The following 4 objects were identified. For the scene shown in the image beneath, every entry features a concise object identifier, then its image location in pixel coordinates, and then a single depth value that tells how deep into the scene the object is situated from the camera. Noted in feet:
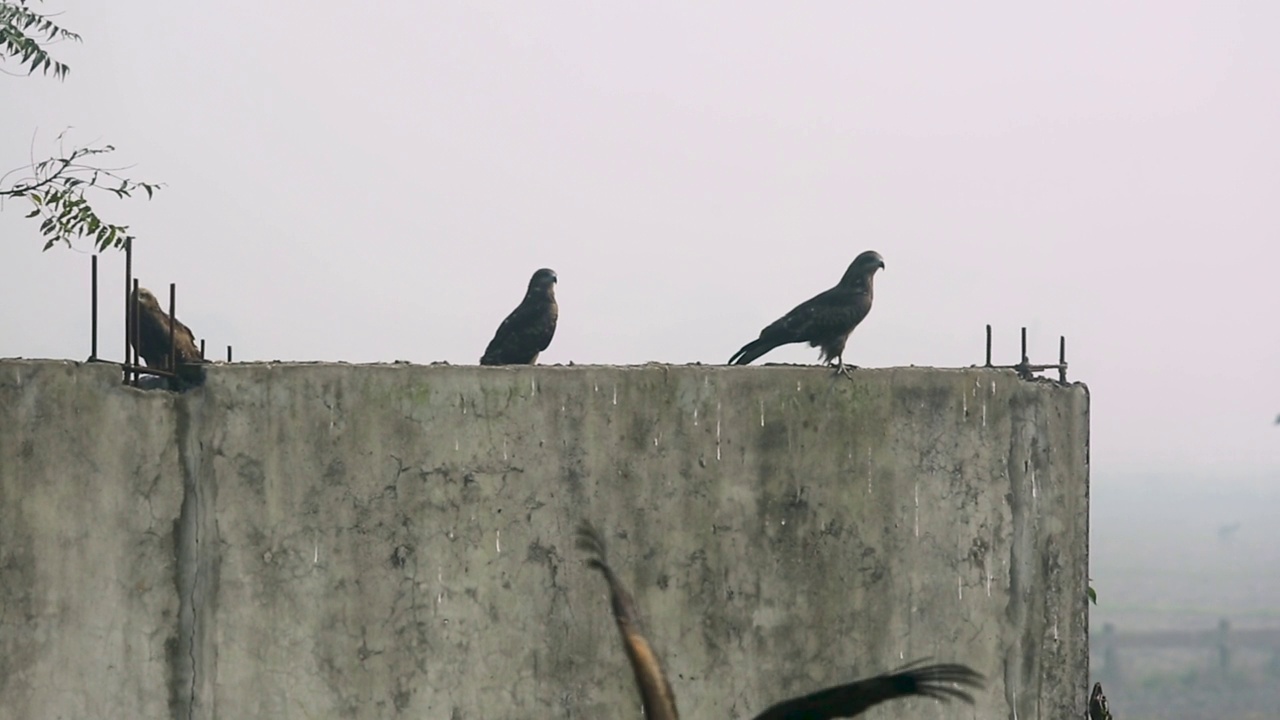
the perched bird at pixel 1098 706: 51.29
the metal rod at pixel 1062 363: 51.49
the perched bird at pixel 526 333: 64.28
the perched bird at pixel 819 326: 60.44
